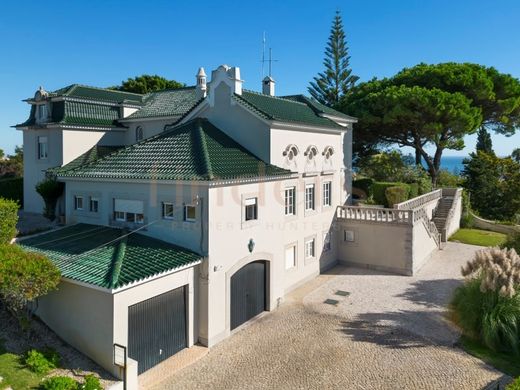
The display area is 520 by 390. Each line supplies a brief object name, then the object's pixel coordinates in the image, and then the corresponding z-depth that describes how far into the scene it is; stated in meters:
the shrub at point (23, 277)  11.84
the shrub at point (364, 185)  37.98
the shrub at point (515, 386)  9.61
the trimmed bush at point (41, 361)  11.82
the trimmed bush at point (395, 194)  32.09
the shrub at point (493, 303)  14.94
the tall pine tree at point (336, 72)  54.19
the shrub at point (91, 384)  11.32
